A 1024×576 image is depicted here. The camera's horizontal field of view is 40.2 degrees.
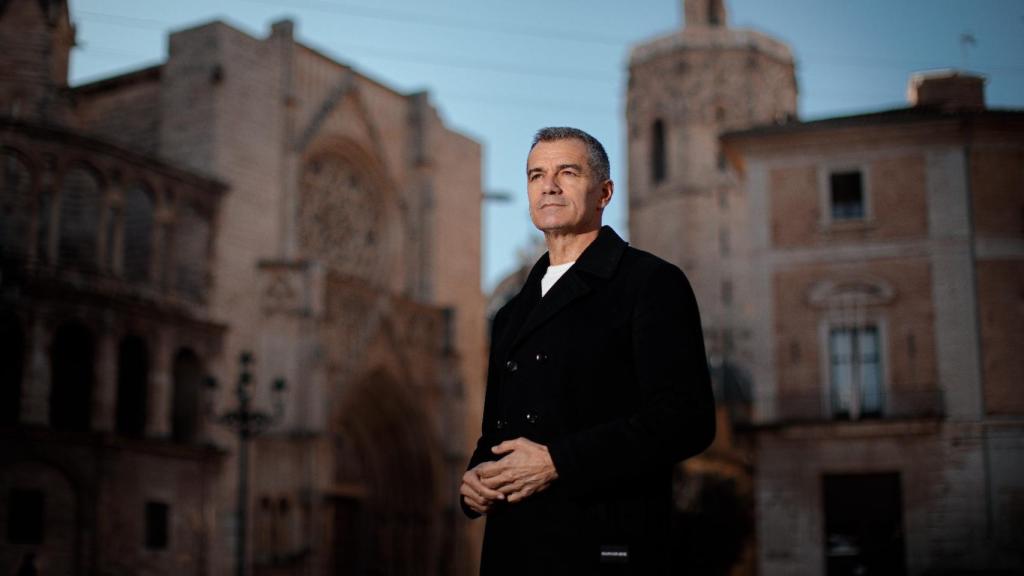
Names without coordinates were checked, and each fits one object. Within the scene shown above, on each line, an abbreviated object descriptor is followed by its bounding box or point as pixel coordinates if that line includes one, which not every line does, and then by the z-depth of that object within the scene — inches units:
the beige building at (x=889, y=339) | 984.3
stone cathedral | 986.7
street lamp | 920.9
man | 130.0
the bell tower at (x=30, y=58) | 1131.9
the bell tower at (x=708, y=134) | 2330.2
